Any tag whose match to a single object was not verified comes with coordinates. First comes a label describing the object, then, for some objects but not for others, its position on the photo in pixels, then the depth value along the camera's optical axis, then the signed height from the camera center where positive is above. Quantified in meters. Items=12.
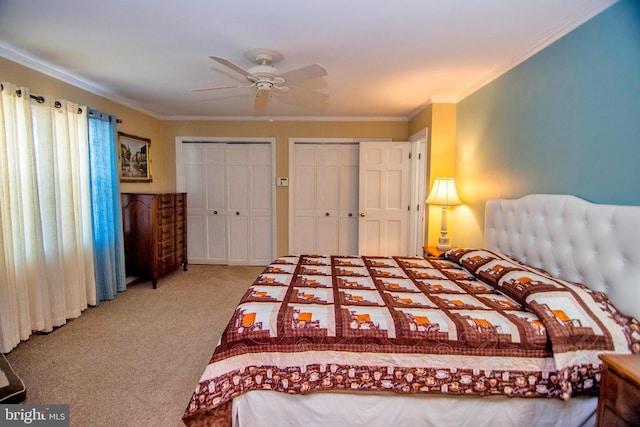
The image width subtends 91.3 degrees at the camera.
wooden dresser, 3.77 -0.56
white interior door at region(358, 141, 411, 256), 4.35 -0.14
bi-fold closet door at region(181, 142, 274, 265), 4.81 -0.22
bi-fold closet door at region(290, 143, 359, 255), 4.74 -0.15
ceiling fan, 2.14 +0.81
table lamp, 3.28 -0.10
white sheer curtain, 2.33 -0.23
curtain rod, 2.38 +0.73
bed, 1.45 -0.81
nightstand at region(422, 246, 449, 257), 3.27 -0.67
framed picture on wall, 3.84 +0.39
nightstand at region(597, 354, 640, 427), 1.15 -0.78
